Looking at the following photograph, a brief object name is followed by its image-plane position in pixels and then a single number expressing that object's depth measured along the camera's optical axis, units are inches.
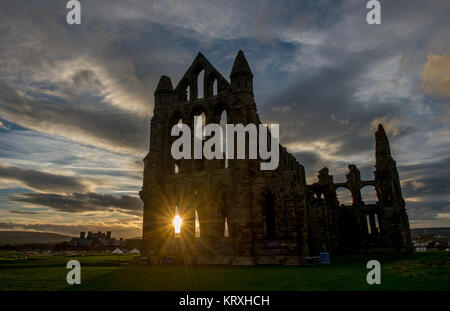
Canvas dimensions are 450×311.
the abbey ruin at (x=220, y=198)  792.3
